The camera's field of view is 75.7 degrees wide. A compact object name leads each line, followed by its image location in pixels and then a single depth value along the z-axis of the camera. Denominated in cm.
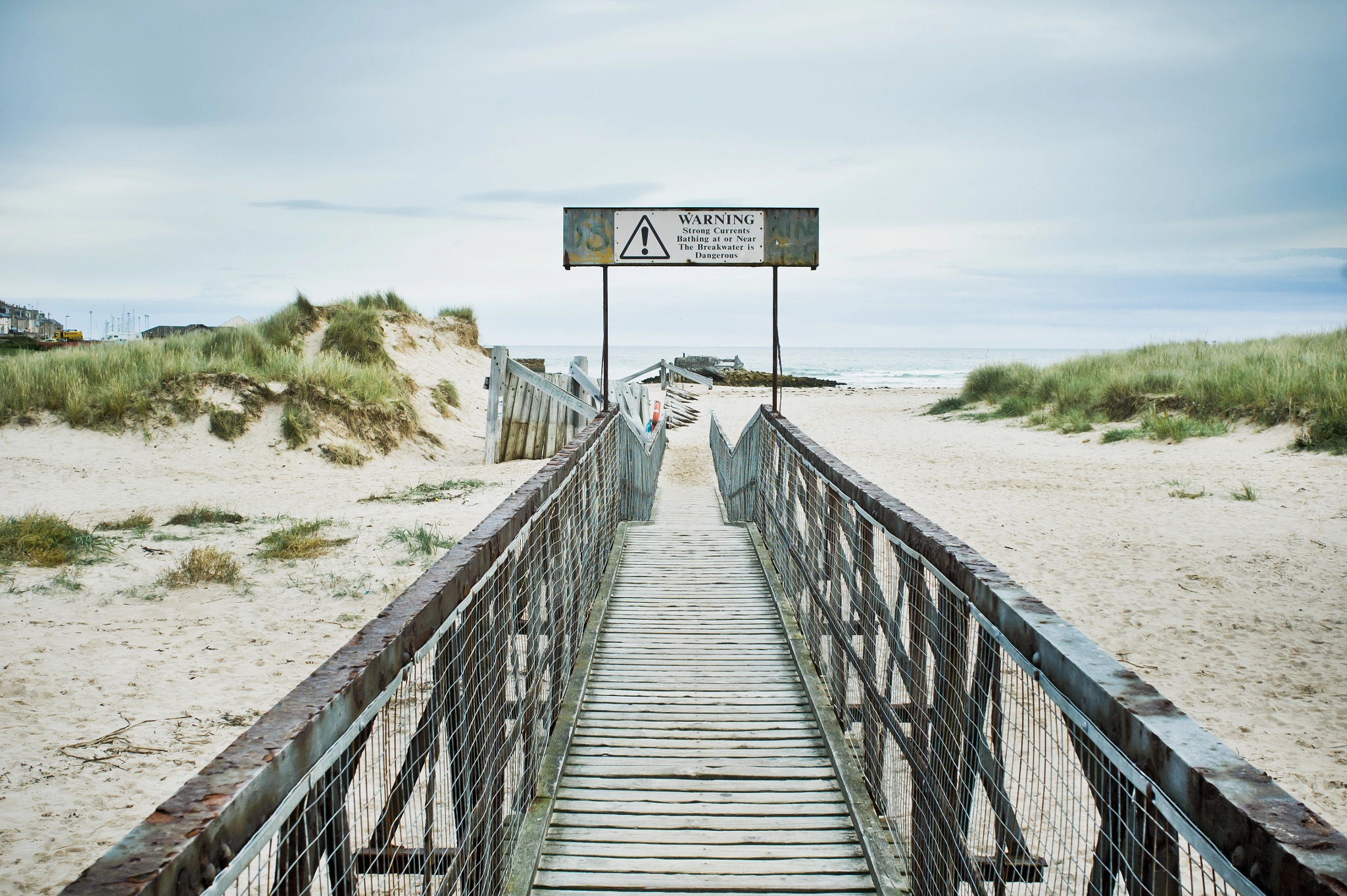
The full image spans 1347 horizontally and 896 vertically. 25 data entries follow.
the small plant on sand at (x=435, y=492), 1163
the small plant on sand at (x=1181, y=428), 1563
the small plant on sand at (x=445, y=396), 1959
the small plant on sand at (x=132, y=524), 974
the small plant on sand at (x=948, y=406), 2594
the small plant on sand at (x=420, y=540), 876
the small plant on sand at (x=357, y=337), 1903
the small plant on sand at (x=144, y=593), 737
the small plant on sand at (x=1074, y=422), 1855
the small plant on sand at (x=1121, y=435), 1653
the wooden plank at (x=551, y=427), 1533
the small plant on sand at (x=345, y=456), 1455
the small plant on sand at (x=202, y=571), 767
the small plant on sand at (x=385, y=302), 2308
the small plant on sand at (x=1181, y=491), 1149
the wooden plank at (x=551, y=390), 1493
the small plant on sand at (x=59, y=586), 735
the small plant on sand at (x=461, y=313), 2597
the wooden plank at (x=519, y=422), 1512
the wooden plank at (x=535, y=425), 1520
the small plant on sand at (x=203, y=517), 1019
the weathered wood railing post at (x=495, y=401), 1466
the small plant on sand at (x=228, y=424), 1447
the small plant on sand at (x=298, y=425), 1462
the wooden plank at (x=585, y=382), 1537
